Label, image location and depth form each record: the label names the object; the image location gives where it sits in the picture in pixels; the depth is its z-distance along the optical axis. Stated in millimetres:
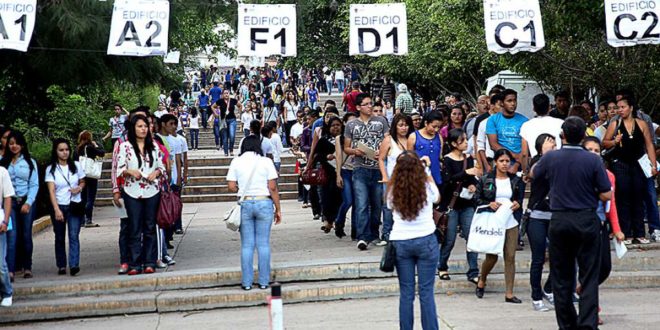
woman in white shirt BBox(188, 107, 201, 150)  32219
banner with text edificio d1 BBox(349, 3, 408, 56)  14156
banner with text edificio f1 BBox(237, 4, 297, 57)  13891
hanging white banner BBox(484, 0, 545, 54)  13602
